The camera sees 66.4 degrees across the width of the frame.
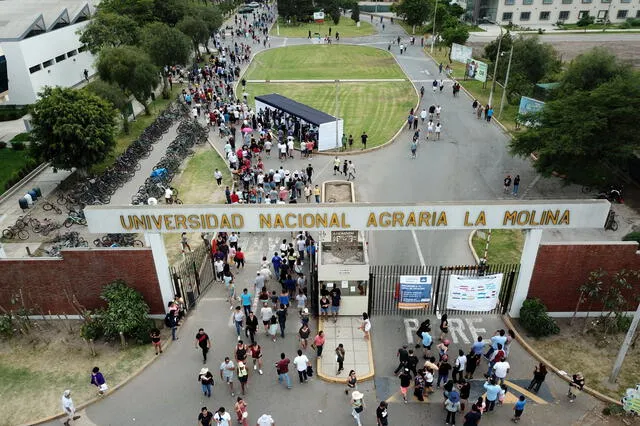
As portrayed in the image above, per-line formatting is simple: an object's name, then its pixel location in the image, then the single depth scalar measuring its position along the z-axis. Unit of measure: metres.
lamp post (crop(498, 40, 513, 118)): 35.70
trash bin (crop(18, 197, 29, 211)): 24.73
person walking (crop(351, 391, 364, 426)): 12.44
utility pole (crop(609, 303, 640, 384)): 12.72
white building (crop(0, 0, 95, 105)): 40.53
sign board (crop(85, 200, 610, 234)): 14.27
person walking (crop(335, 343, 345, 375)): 14.16
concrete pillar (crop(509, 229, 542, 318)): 15.15
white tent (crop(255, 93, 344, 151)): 30.58
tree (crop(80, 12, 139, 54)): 44.59
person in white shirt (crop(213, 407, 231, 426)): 11.89
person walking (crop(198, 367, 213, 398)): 13.36
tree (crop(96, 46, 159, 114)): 34.97
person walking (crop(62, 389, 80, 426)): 12.69
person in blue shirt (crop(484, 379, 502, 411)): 12.83
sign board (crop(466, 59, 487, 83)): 42.79
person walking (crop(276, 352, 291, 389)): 13.70
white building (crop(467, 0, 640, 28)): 81.50
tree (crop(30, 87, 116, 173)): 25.16
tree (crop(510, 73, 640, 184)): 22.33
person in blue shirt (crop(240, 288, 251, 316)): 16.08
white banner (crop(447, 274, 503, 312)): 15.59
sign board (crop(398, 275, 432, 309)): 15.83
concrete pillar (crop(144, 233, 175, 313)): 15.23
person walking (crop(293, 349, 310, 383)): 13.78
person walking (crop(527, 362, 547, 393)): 13.39
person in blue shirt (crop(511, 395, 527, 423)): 12.59
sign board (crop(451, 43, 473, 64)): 50.47
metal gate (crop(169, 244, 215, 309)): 16.89
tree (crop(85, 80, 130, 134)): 30.77
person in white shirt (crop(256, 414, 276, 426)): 11.84
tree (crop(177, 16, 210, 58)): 52.72
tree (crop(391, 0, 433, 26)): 70.50
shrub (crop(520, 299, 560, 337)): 15.51
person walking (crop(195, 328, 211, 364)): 14.53
